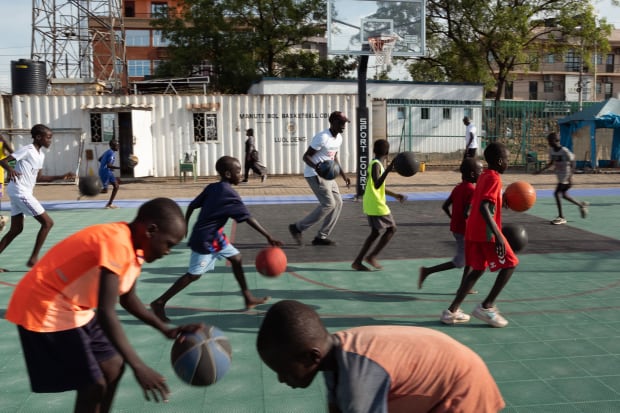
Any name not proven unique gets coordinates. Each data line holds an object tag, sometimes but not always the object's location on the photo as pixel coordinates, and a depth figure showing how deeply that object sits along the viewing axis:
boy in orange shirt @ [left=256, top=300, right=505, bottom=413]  2.13
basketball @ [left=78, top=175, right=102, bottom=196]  8.68
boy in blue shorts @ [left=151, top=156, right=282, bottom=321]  5.83
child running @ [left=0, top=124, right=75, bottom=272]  7.73
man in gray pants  9.16
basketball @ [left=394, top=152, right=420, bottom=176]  7.21
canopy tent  23.05
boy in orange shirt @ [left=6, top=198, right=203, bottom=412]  2.90
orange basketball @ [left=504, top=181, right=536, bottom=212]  6.49
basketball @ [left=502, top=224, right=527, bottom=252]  5.78
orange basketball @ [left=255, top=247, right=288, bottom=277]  6.04
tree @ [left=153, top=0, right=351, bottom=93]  36.00
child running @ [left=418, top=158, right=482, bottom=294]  6.27
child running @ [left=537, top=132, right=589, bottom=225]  11.50
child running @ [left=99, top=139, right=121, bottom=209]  13.84
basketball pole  15.84
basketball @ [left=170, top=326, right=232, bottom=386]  2.96
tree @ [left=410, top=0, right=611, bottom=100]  31.75
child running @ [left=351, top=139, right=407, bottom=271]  7.40
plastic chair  21.34
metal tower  31.02
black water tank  25.41
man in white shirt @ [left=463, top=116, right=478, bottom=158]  19.92
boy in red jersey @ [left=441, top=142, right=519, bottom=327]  5.14
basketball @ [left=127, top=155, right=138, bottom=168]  17.61
